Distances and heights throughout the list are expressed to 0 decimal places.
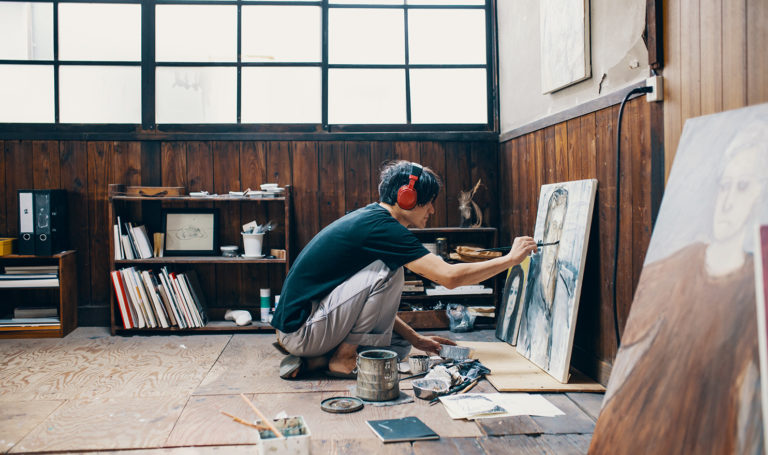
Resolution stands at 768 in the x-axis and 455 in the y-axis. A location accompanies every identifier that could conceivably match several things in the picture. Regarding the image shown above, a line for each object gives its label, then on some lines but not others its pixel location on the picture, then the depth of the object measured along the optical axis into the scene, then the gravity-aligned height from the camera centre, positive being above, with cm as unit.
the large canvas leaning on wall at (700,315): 126 -21
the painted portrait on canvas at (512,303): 320 -42
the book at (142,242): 371 -8
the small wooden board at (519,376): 246 -66
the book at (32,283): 358 -32
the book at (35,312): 370 -51
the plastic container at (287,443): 160 -59
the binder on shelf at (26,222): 361 +5
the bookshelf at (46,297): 359 -43
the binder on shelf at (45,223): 362 +4
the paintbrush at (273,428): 163 -55
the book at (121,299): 360 -42
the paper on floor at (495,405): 216 -68
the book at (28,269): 365 -24
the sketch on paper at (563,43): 270 +91
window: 397 +113
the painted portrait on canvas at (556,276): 254 -22
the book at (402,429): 194 -68
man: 252 -22
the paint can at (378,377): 229 -58
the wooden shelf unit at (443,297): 371 -44
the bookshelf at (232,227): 376 +1
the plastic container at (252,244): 372 -9
